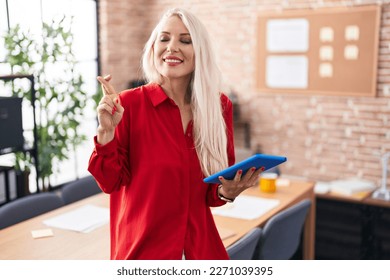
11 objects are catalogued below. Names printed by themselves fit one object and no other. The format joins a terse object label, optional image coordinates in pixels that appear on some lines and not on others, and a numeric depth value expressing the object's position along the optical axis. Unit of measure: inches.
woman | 67.0
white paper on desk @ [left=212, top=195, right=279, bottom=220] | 114.4
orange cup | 133.6
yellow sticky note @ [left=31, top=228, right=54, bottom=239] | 98.7
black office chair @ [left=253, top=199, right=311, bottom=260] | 105.6
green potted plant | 160.7
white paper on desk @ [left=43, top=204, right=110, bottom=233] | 104.4
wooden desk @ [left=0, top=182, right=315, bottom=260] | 90.5
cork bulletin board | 181.6
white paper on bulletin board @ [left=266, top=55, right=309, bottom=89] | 196.9
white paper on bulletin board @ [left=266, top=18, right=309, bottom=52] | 193.9
